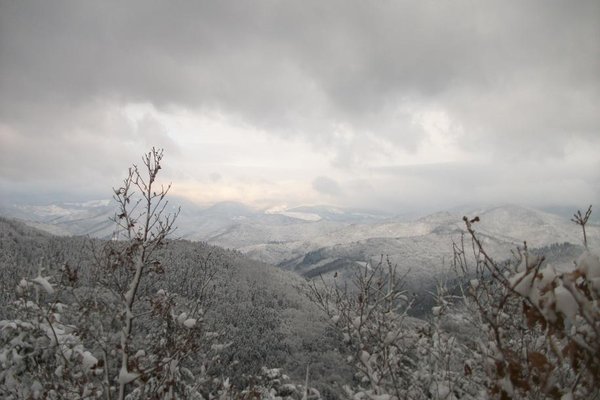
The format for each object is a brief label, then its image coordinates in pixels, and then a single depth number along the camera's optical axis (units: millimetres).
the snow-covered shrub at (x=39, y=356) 7094
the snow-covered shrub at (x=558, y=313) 2533
